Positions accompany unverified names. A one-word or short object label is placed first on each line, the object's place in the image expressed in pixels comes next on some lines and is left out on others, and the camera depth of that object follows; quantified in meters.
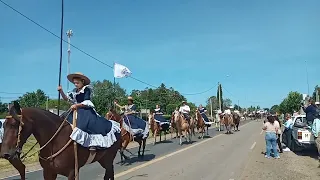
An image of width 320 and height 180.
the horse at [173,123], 25.86
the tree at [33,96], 70.44
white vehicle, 17.09
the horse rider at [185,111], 25.42
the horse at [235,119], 40.66
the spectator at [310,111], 16.76
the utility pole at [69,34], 36.56
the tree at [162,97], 71.71
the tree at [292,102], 71.22
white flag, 27.36
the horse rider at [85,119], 7.46
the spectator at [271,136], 17.02
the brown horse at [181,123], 24.52
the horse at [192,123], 27.05
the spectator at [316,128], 15.15
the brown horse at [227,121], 35.65
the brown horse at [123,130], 15.09
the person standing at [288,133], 19.48
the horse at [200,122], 28.97
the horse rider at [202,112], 29.62
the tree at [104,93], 53.80
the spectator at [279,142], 18.46
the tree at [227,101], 147.32
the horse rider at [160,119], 25.92
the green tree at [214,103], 119.81
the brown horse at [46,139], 6.32
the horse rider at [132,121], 15.55
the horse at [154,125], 25.67
